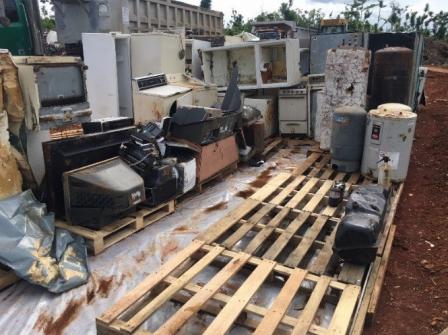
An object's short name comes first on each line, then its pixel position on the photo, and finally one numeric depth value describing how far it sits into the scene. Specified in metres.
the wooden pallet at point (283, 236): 2.86
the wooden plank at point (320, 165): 4.67
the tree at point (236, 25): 18.88
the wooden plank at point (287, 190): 3.78
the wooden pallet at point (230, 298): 2.10
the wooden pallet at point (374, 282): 2.26
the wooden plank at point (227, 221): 3.03
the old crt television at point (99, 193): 2.87
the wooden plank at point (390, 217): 2.97
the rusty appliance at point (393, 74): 5.25
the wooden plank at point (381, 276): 2.34
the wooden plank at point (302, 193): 3.70
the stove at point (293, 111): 5.86
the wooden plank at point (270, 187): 3.85
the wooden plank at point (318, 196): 3.63
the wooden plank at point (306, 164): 4.65
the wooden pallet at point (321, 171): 4.56
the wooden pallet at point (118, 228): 2.93
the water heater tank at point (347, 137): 4.43
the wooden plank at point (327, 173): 4.57
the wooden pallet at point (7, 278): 2.53
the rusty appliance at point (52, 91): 2.88
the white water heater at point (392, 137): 4.12
